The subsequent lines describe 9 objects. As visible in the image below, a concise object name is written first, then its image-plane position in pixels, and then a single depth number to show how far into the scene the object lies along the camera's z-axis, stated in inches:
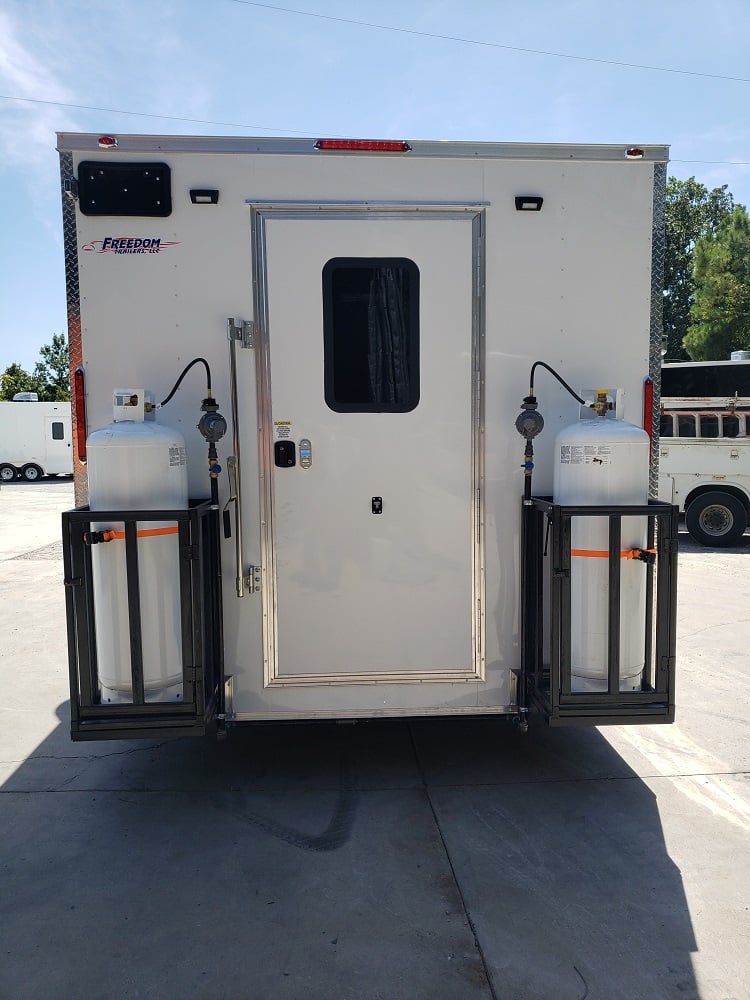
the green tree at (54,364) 1683.1
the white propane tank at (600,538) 123.6
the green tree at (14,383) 1494.8
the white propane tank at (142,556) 120.7
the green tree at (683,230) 1369.3
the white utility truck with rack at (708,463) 412.2
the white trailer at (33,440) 914.1
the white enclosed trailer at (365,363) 131.9
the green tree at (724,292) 909.8
